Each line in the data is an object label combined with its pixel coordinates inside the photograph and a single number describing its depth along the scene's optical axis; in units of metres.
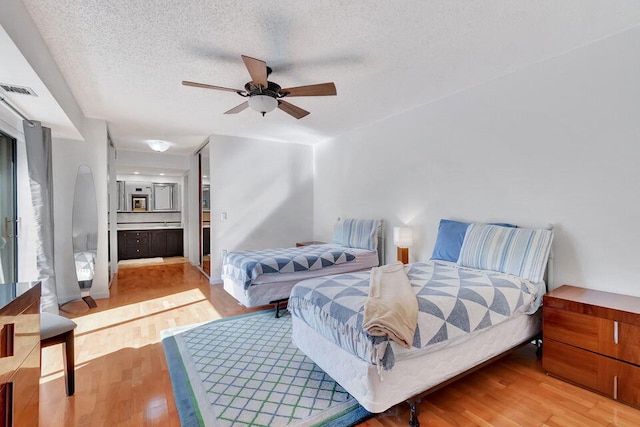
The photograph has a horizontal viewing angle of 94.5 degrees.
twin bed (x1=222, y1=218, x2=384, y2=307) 3.39
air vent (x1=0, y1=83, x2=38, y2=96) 2.29
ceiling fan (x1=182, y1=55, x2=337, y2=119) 2.50
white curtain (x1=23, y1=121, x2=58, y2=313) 3.03
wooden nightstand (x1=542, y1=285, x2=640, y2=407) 1.88
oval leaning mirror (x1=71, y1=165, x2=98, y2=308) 4.00
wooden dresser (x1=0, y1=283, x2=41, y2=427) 1.11
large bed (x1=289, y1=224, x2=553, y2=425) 1.67
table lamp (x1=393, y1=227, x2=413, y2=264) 3.79
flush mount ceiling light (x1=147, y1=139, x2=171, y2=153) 5.32
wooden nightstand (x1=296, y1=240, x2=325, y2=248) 5.38
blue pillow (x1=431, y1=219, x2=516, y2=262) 3.15
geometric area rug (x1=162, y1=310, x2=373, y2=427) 1.80
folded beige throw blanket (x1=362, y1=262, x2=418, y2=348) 1.58
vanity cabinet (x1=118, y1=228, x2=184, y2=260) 7.41
